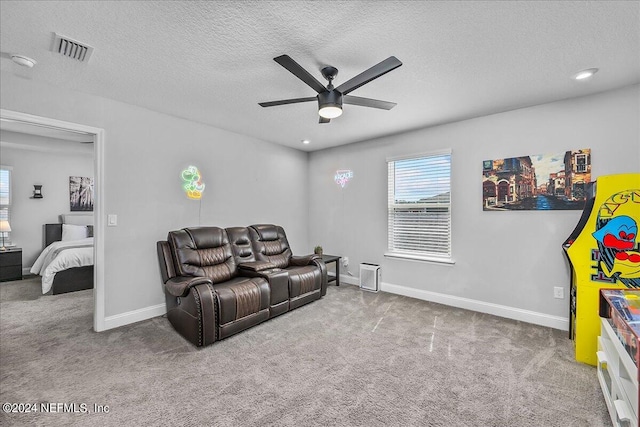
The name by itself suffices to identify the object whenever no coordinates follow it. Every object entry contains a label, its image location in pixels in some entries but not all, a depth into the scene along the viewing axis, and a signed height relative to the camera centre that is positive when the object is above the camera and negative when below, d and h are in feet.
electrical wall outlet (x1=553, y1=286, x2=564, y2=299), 9.97 -2.92
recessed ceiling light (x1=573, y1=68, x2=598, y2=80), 7.89 +4.03
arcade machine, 7.23 -1.07
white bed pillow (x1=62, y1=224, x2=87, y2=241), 18.21 -1.33
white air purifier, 14.49 -3.48
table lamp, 16.16 -0.88
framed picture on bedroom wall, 19.70 +1.32
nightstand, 15.99 -3.06
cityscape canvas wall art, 9.69 +1.14
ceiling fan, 6.22 +3.23
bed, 13.91 -2.89
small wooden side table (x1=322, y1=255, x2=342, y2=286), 15.25 -2.96
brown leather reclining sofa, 8.91 -2.63
